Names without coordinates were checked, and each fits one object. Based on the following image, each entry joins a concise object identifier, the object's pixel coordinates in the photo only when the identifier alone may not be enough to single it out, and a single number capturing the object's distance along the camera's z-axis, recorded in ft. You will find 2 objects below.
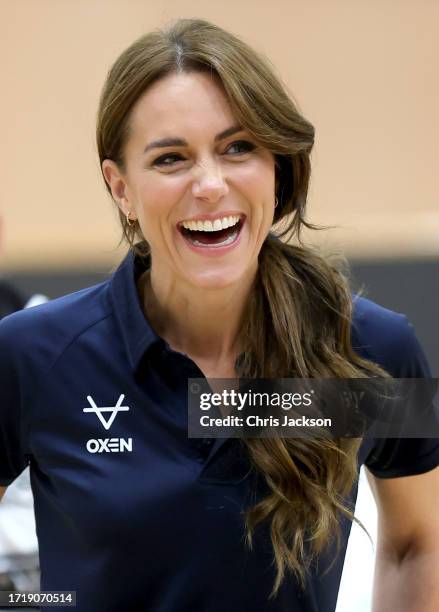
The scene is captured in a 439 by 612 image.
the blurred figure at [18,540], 17.33
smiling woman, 16.58
